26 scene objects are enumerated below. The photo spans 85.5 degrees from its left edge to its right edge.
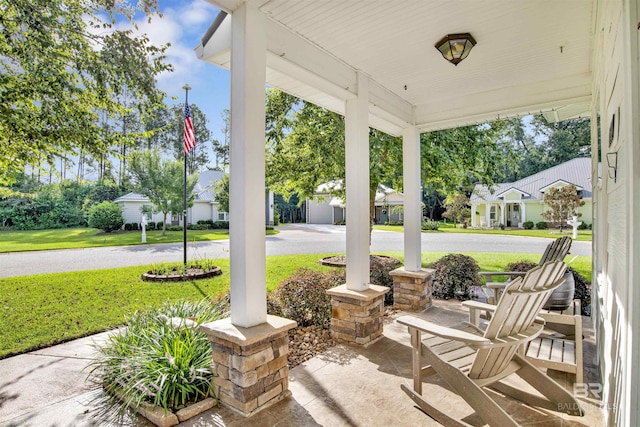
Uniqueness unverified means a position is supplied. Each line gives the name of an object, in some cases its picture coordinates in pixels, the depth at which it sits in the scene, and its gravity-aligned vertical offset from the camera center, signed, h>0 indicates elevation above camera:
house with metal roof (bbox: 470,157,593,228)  18.67 +1.15
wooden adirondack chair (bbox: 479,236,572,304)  3.90 -0.45
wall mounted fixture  1.91 +0.31
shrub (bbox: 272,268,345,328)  4.39 -1.09
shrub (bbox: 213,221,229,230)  23.58 -0.63
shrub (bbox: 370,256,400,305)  5.77 -1.03
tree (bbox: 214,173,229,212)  19.23 +1.31
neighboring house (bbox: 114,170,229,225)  22.25 +0.64
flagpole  7.97 +2.90
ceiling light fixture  3.14 +1.58
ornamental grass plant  2.51 -1.18
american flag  7.54 +1.79
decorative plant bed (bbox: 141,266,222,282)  7.71 -1.36
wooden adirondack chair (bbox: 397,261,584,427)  2.13 -0.96
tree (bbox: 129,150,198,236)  16.75 +1.79
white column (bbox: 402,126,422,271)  5.27 +0.23
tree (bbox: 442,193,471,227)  22.28 +0.41
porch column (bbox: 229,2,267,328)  2.53 +0.38
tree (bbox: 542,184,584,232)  15.66 +0.62
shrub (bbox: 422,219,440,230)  22.39 -0.59
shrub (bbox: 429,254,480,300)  5.88 -1.07
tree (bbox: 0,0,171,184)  4.77 +2.27
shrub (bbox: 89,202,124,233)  19.86 -0.02
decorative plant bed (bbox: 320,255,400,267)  9.07 -1.21
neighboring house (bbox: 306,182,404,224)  28.69 +0.16
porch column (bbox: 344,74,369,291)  3.86 +0.25
